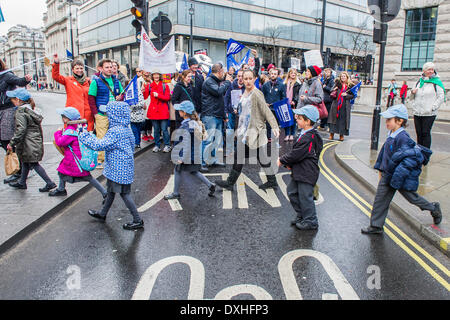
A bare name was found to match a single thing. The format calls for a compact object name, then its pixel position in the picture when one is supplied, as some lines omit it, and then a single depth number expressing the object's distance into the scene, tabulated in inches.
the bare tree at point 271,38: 1861.5
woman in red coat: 361.7
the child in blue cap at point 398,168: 159.8
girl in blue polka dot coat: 173.2
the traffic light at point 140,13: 361.1
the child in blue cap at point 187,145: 216.8
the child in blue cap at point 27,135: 222.4
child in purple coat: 201.4
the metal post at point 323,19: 781.5
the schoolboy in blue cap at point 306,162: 176.9
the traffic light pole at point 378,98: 322.7
